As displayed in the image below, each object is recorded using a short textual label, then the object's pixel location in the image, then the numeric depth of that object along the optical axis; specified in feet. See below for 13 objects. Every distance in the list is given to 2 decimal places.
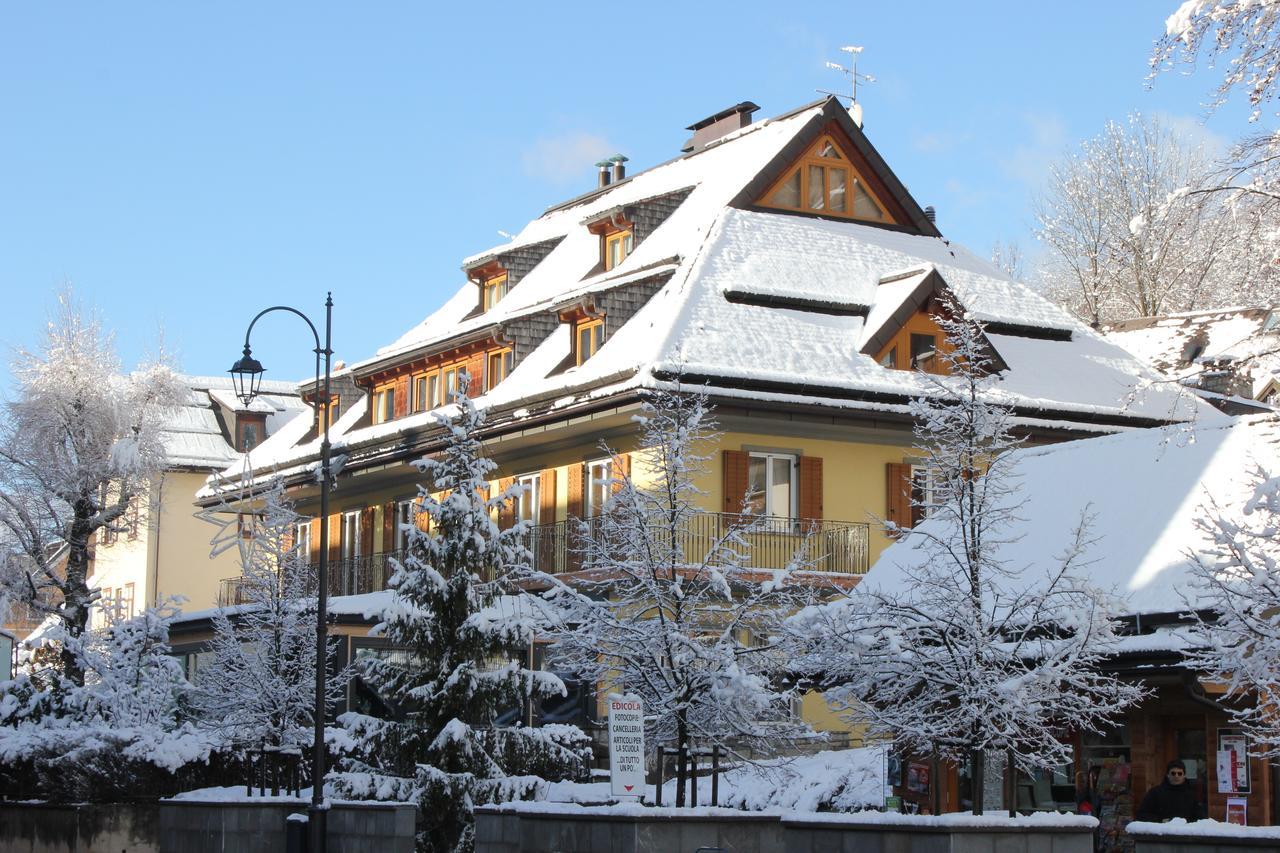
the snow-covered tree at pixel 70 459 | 140.56
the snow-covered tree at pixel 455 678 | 77.41
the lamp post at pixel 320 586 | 72.95
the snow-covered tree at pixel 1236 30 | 43.39
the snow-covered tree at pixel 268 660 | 94.58
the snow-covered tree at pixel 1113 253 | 182.09
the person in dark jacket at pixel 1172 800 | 59.36
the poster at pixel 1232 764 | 69.97
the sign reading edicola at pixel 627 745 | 63.52
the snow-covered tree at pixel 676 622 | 69.10
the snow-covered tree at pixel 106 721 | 91.97
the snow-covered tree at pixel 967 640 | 57.67
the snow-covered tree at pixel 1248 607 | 53.16
